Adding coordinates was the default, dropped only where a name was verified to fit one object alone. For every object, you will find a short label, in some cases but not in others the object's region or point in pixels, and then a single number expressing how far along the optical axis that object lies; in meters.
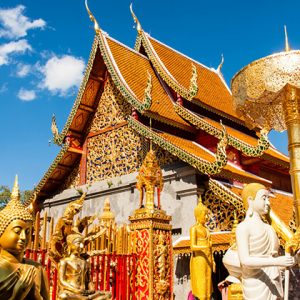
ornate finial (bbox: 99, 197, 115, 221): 7.07
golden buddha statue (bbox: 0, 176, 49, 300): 2.13
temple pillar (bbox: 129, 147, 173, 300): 4.44
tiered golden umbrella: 5.16
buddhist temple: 8.19
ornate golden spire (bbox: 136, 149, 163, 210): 4.82
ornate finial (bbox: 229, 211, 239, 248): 6.00
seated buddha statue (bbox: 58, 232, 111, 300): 3.69
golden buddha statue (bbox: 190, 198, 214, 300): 5.09
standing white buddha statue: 2.93
